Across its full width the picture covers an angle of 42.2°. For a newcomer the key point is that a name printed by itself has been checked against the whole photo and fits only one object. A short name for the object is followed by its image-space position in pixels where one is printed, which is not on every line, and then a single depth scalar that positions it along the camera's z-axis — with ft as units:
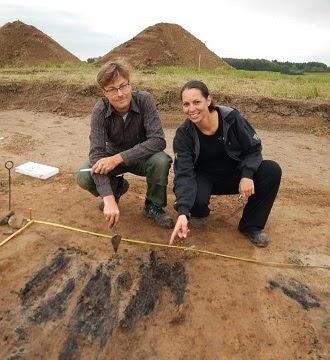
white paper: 15.72
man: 10.35
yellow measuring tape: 10.77
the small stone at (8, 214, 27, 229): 11.48
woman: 10.53
